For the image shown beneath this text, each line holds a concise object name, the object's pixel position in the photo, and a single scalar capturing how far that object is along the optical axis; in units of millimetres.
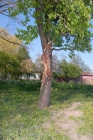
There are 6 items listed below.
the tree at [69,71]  15025
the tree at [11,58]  12530
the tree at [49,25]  3305
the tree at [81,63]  20481
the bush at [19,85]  7584
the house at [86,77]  17182
